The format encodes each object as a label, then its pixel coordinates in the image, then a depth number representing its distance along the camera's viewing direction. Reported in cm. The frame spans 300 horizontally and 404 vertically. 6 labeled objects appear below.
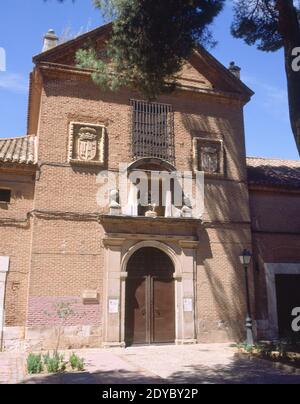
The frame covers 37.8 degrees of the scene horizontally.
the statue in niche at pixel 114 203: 1429
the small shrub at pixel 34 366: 884
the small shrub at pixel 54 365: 885
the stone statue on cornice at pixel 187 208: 1502
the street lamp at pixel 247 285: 1351
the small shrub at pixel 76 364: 921
